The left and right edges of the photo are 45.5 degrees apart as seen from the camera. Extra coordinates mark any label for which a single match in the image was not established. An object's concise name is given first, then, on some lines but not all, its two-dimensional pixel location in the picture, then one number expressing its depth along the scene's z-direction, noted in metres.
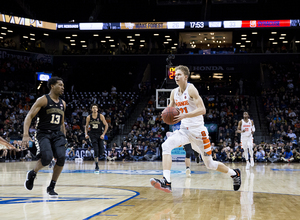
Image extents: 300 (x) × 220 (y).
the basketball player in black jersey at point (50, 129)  6.01
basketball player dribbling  5.90
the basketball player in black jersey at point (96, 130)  11.90
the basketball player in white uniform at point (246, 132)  14.21
